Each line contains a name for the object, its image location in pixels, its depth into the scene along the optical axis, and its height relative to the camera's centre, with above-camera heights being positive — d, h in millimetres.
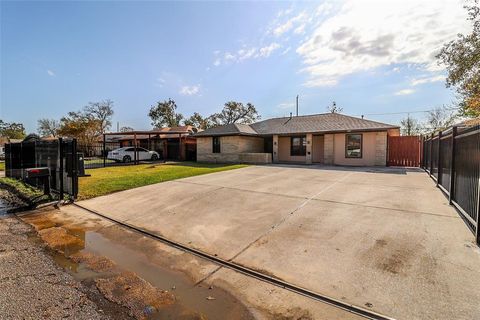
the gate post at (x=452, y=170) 5558 -403
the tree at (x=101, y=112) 40344 +6598
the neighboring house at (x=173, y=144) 23706 +652
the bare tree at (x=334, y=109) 41662 +7377
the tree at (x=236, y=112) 50188 +7988
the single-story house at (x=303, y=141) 15812 +813
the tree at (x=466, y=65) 13922 +5497
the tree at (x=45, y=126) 53344 +5250
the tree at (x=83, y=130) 30641 +2533
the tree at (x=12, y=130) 62750 +5299
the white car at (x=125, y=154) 20609 -323
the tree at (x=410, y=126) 34656 +3813
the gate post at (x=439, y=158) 7650 -175
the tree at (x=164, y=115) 53625 +8082
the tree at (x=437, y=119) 29906 +4353
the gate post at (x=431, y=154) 10234 -63
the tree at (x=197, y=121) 54572 +6838
